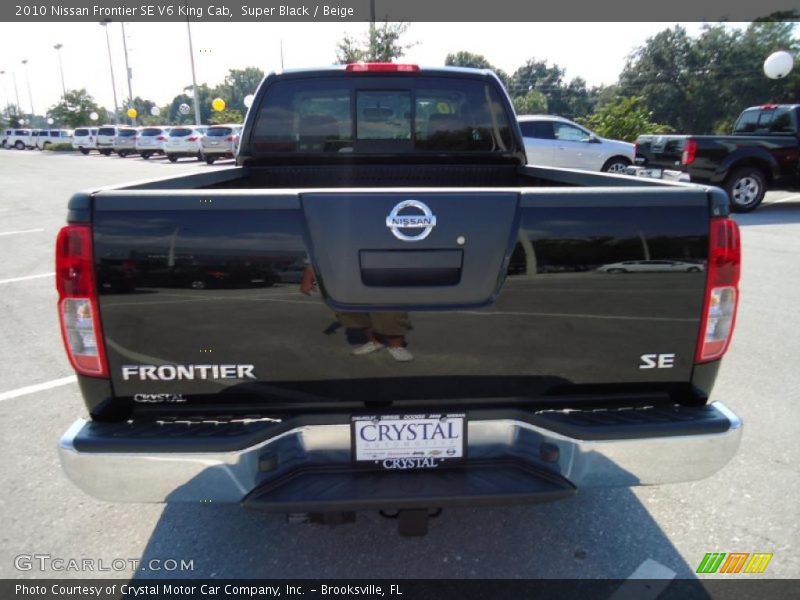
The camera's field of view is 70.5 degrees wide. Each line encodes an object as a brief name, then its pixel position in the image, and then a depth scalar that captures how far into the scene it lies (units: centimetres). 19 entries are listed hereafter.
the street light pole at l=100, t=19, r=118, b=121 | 5638
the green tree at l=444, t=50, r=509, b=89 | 7194
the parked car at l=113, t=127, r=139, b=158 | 3462
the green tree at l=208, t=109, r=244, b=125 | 4609
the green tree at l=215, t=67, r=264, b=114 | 11312
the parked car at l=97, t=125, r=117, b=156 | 3753
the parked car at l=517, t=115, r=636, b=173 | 1363
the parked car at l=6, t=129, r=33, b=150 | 5497
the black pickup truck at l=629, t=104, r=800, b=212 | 1093
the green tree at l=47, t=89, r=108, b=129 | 6419
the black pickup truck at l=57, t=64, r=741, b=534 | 189
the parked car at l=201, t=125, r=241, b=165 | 2592
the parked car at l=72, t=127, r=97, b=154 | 4025
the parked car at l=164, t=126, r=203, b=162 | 2745
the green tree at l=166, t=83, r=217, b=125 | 10394
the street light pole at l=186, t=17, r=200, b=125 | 3681
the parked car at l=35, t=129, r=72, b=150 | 5075
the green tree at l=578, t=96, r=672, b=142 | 2209
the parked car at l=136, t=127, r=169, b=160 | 3108
